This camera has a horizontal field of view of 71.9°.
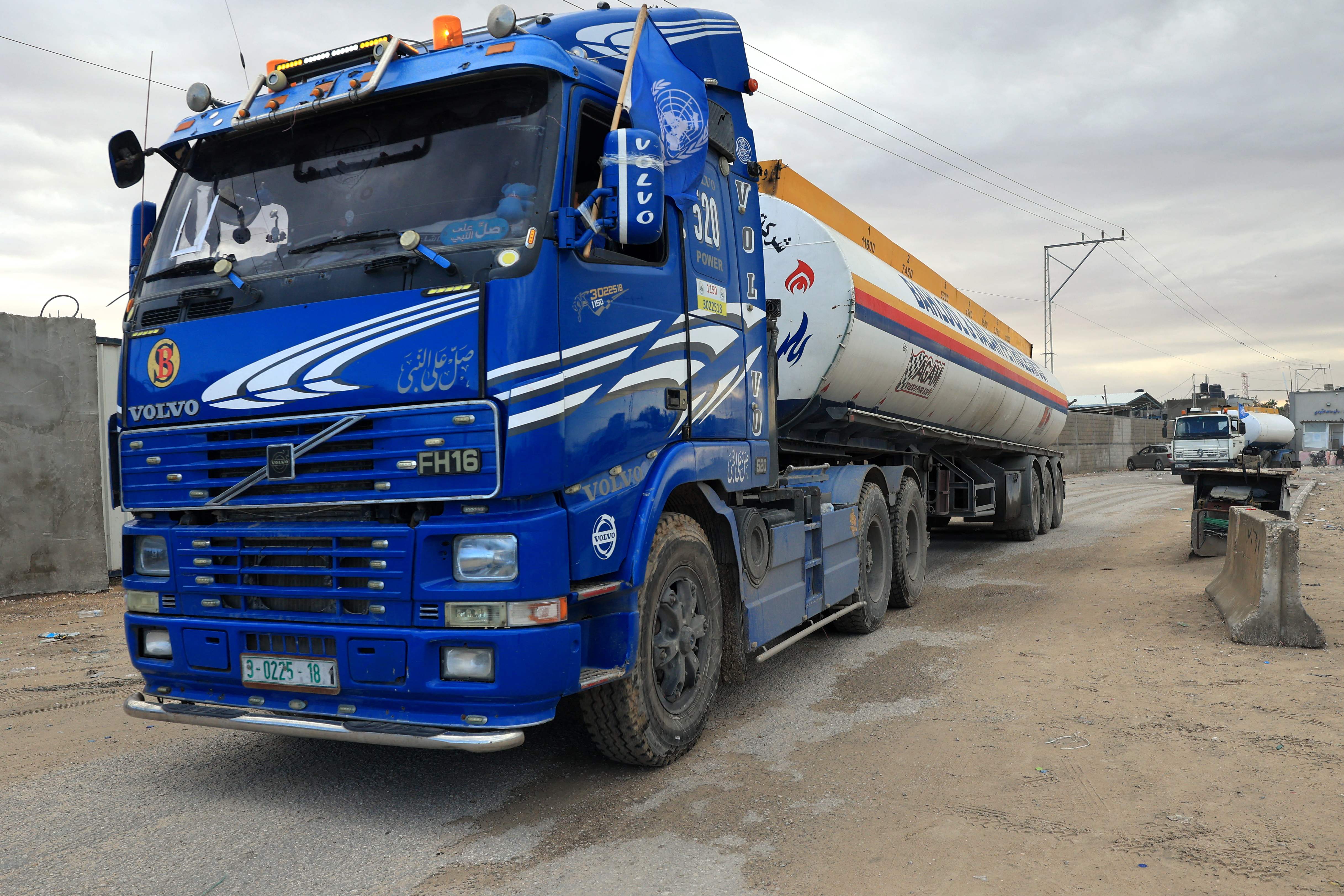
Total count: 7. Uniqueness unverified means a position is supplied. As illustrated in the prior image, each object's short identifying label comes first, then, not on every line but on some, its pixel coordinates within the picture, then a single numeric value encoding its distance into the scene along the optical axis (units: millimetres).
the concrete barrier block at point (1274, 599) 6707
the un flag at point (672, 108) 3986
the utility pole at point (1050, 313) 36281
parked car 45906
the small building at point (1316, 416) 57688
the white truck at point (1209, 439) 31344
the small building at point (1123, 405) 74688
